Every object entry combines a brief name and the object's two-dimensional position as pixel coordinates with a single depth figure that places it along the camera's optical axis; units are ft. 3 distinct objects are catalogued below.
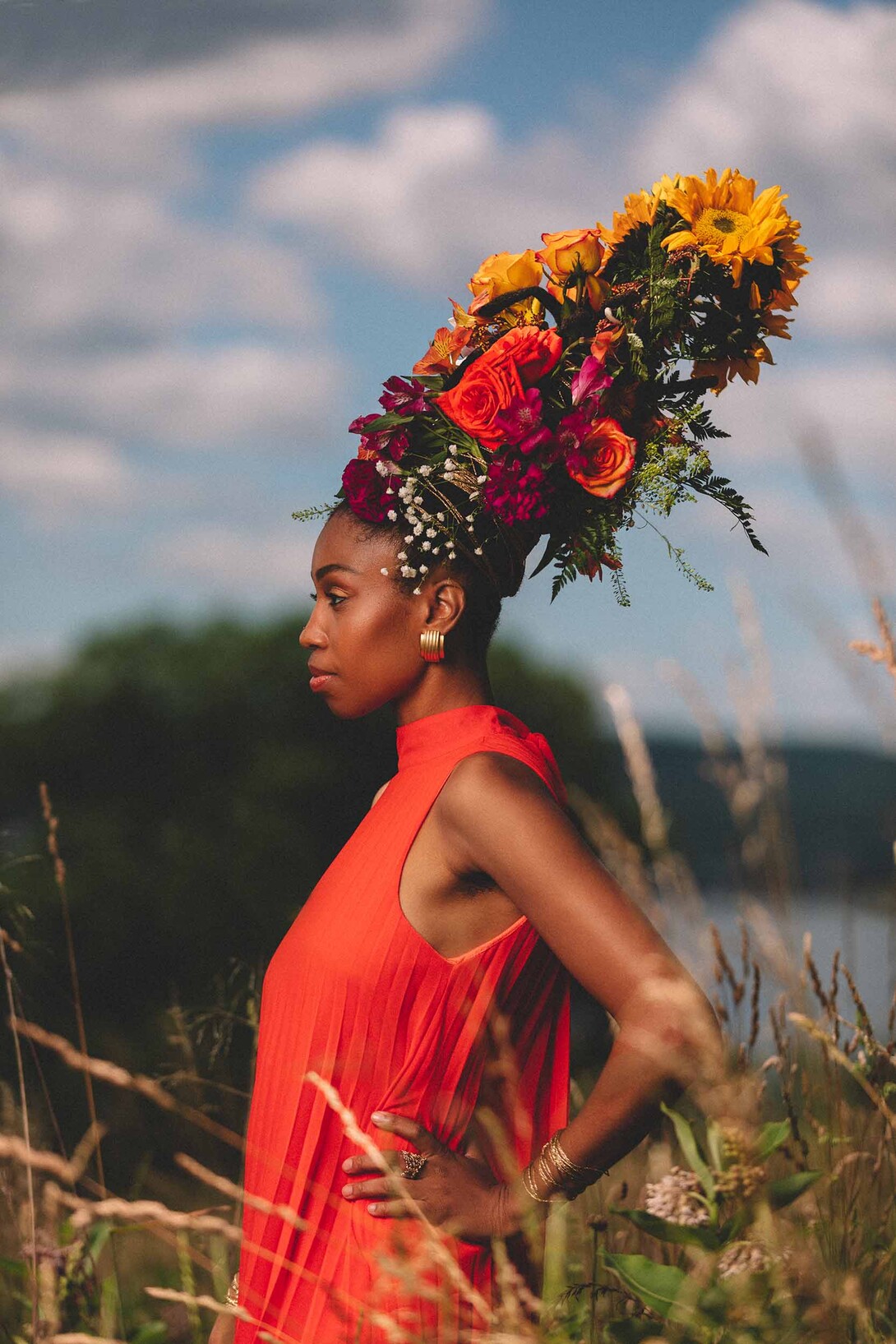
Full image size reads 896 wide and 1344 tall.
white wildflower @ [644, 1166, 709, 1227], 6.59
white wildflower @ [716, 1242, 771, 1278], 5.99
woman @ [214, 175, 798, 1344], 5.74
